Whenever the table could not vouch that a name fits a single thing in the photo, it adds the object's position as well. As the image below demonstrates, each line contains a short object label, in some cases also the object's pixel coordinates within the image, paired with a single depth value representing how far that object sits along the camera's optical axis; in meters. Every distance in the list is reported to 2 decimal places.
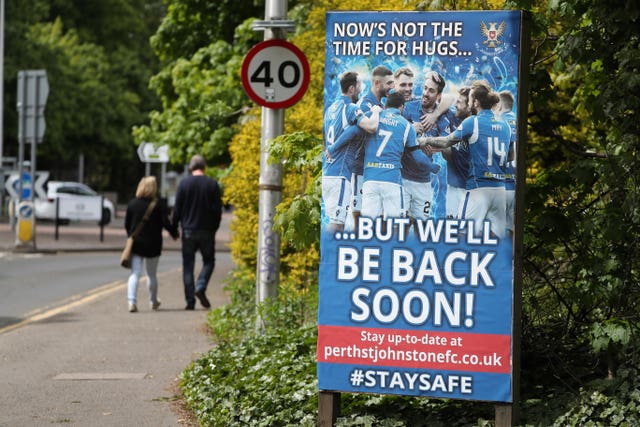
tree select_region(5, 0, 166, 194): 54.34
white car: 47.28
